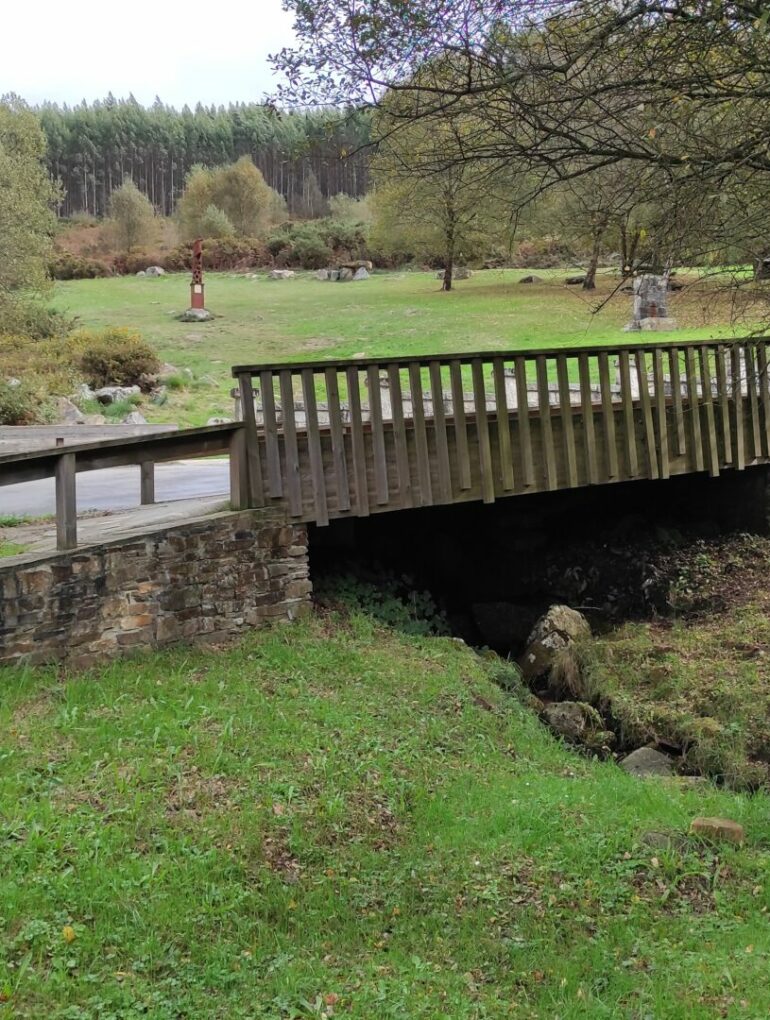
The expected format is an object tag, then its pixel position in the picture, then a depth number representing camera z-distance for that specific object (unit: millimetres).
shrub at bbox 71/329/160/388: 22938
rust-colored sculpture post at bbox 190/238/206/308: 35781
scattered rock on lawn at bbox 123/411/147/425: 18953
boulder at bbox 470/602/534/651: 10297
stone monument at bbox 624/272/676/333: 24344
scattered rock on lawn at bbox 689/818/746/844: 5148
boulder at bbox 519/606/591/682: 9039
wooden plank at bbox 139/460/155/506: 9742
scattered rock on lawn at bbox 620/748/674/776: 6938
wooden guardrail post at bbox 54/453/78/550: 6844
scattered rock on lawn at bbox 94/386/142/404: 21094
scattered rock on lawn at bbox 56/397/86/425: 19112
